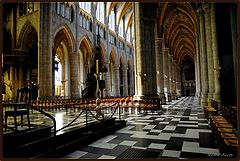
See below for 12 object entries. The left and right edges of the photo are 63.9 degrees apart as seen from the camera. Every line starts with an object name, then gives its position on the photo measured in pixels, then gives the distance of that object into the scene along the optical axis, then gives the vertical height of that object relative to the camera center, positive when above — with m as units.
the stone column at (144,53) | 14.60 +2.78
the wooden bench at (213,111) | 7.25 -0.89
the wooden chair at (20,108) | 5.16 -0.52
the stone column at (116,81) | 36.72 +1.65
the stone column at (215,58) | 10.94 +1.75
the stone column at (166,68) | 26.27 +2.87
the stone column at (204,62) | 14.20 +1.93
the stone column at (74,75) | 24.48 +1.91
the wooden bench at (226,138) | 2.91 -0.87
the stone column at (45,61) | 19.20 +3.04
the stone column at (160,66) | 21.35 +2.60
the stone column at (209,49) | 12.48 +2.51
